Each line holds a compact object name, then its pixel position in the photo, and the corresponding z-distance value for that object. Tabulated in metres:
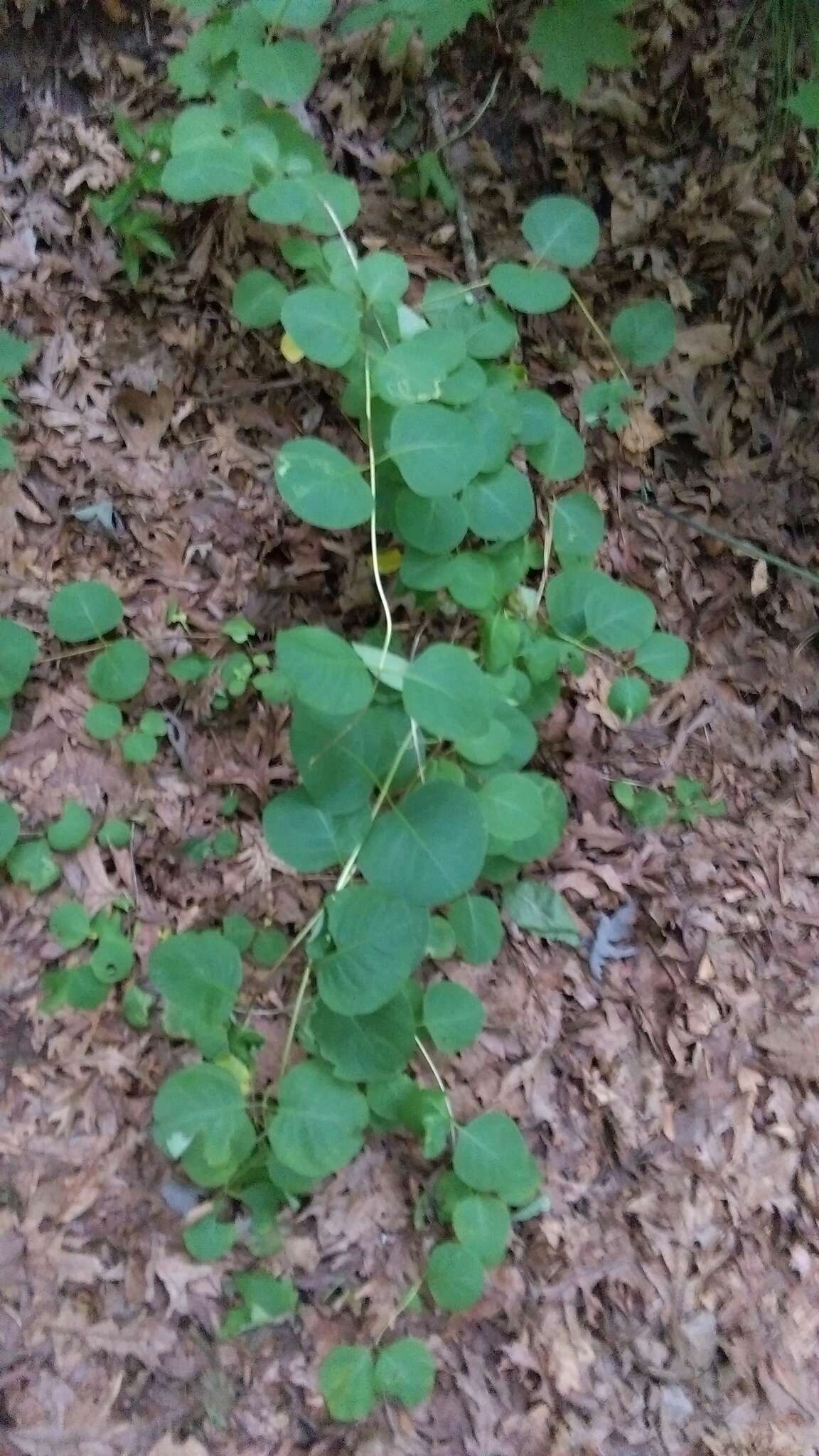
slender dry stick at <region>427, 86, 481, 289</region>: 1.73
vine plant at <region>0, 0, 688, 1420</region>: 1.25
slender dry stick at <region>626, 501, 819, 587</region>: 1.79
